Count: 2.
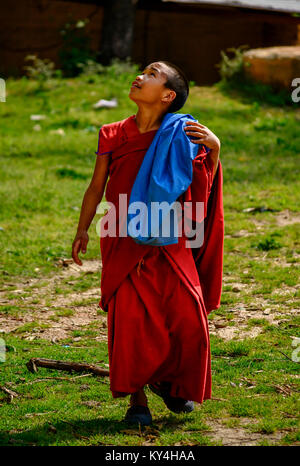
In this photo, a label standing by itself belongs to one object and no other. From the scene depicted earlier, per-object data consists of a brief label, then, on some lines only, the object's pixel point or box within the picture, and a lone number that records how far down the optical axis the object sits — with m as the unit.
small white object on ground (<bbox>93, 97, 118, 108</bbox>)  23.42
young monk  7.76
